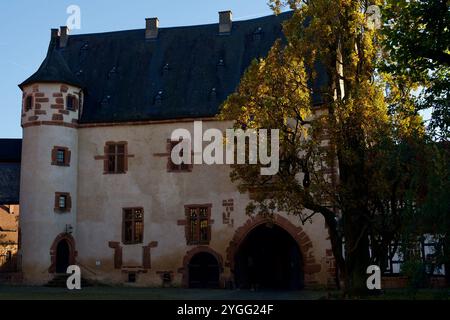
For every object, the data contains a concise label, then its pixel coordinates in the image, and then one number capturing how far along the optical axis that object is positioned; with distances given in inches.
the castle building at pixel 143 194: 1059.3
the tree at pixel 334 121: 675.4
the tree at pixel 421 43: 594.9
